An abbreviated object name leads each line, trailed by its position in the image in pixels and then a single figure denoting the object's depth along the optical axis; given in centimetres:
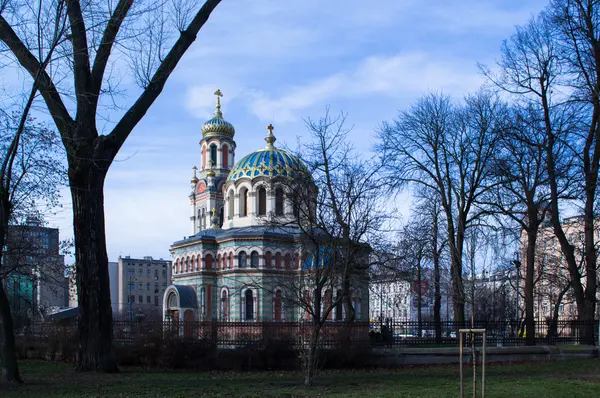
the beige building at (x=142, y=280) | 9431
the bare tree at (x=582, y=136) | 2203
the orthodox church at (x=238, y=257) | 4506
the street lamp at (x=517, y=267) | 2973
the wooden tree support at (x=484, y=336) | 948
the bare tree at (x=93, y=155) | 1383
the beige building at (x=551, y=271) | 3148
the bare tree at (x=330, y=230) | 2019
